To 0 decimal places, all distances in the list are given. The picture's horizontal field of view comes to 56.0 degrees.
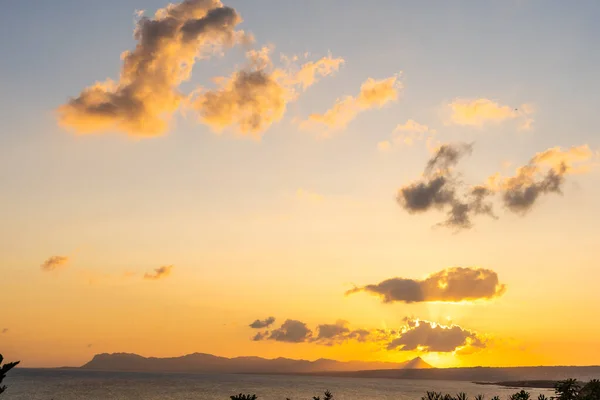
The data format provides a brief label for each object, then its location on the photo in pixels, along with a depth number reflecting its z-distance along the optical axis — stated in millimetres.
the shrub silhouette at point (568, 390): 84500
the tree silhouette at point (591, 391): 77000
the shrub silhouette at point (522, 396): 79062
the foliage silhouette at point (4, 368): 35625
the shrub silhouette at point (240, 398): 56331
